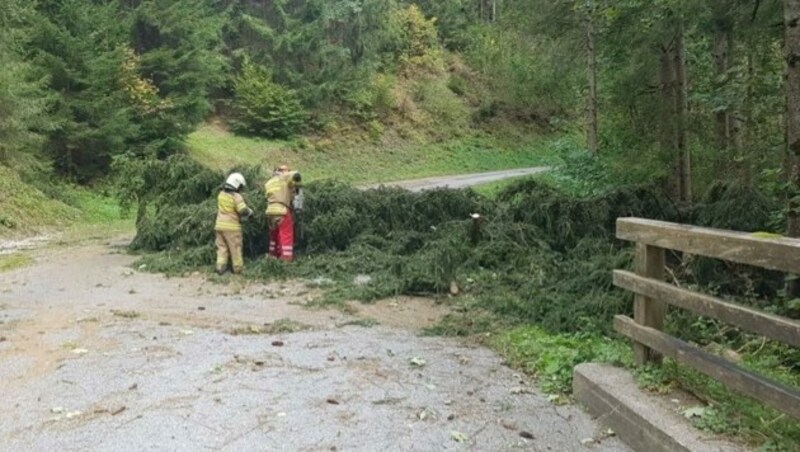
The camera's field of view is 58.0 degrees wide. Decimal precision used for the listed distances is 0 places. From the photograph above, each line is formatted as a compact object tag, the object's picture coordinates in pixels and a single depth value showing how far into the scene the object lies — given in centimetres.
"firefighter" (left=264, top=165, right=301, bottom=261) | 1190
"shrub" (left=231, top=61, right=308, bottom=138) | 3181
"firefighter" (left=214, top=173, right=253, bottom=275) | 1130
